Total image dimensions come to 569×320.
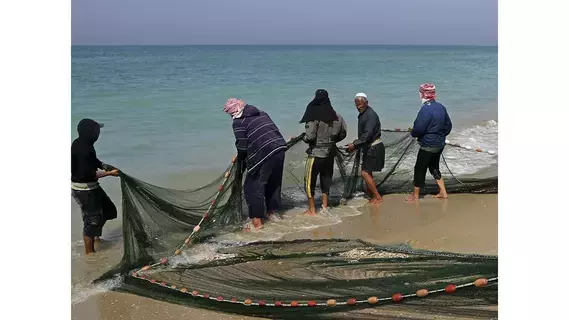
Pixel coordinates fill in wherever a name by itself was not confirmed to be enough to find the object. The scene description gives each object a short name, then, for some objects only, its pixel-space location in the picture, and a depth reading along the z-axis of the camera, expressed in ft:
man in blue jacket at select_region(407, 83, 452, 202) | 22.33
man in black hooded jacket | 17.89
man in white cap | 22.70
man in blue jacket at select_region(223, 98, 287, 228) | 20.16
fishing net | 13.21
